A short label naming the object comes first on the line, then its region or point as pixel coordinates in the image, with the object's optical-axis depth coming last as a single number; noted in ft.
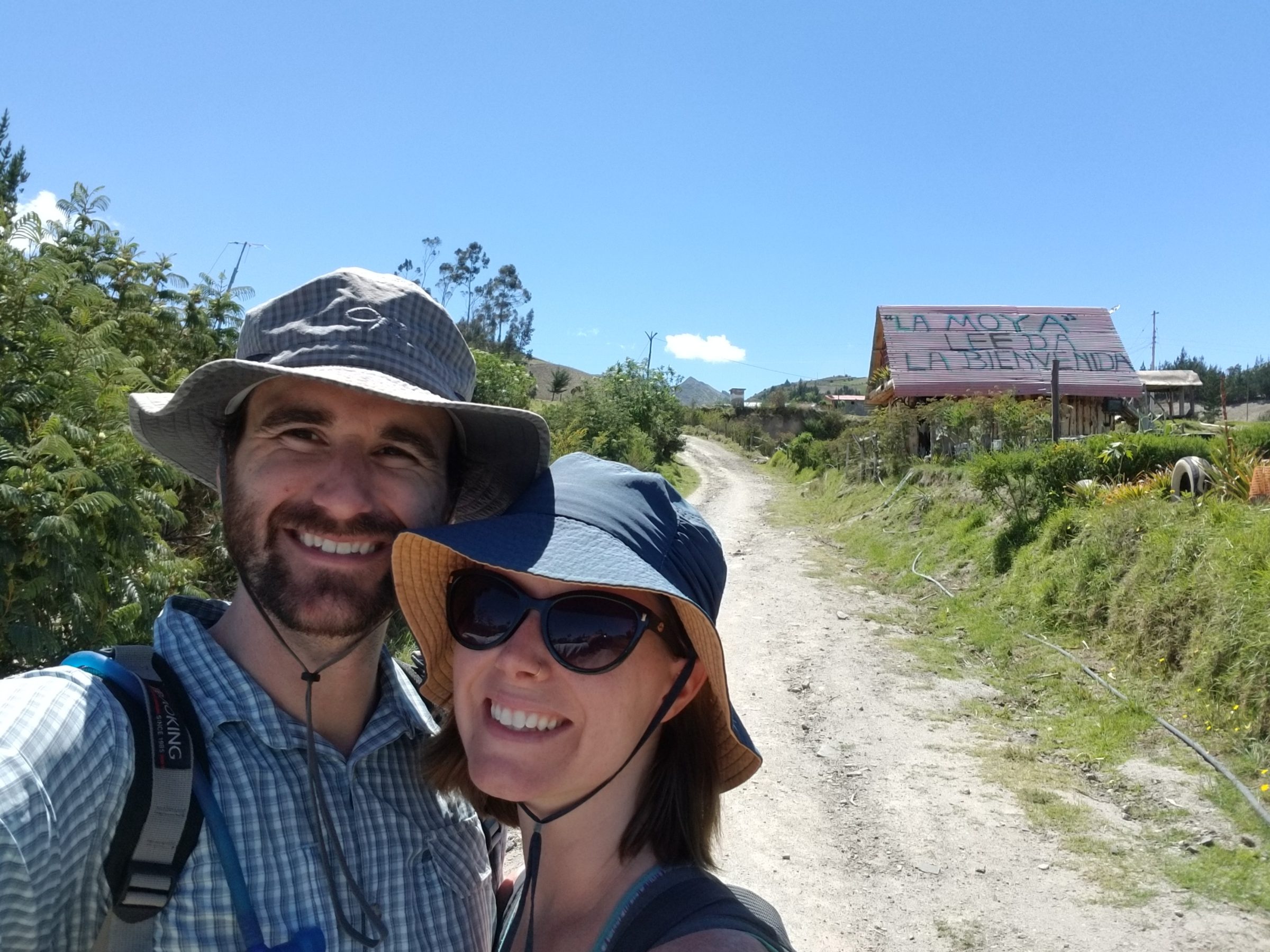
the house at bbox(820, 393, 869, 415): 196.65
